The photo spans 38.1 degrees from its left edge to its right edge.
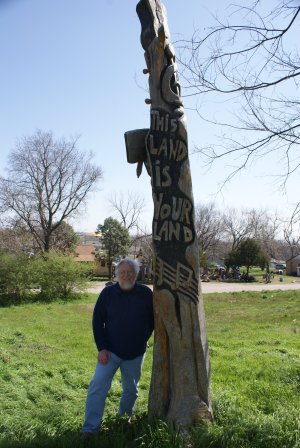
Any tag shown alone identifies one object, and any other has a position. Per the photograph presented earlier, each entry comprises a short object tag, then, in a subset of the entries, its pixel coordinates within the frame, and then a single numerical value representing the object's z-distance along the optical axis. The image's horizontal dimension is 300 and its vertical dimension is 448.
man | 3.84
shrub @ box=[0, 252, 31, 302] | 18.17
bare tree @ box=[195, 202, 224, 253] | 49.83
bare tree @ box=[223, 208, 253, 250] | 52.97
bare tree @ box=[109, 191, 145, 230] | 39.36
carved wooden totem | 3.89
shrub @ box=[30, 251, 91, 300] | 18.95
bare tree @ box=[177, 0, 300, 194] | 4.79
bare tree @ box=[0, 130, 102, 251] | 29.36
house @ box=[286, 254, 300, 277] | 51.94
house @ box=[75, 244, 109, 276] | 37.38
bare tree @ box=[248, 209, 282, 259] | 52.00
